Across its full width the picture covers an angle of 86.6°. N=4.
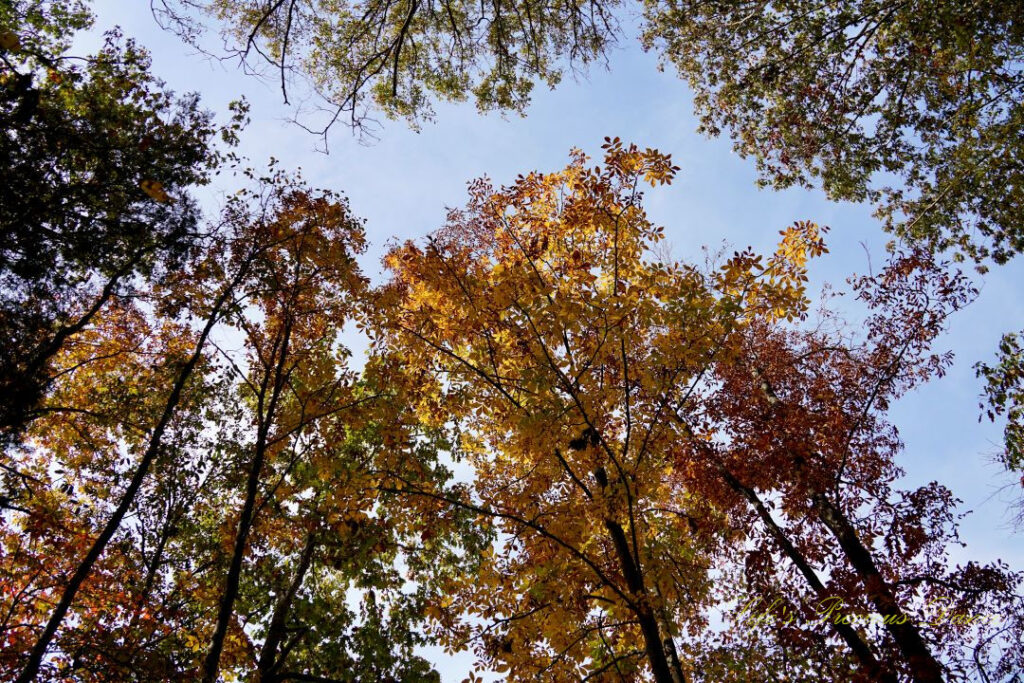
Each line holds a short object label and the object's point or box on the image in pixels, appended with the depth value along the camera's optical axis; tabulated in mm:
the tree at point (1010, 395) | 6504
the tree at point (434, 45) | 5910
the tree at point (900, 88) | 8078
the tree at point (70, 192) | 6488
